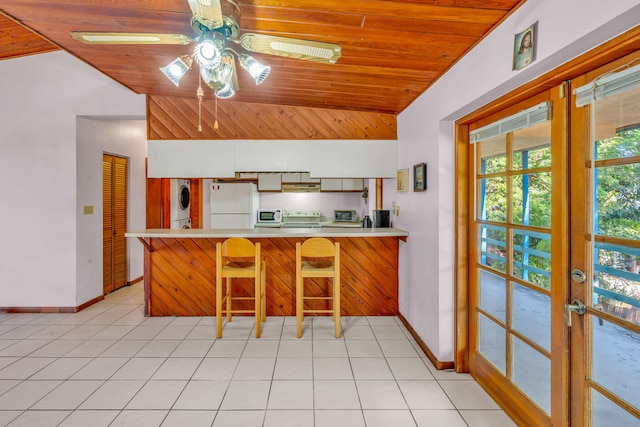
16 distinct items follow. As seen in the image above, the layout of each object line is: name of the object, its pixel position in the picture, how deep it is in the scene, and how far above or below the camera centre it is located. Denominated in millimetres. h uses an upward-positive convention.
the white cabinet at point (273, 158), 3848 +645
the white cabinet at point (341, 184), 5840 +478
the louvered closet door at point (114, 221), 4578 -153
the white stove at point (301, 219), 5941 -165
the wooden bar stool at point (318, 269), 3115 -597
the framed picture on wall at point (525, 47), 1501 +797
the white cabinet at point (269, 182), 5934 +535
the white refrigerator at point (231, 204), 5645 +116
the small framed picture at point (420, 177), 2848 +311
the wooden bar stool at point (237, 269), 3123 -587
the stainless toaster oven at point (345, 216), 6023 -110
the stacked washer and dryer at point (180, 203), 5570 +136
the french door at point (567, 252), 1296 -216
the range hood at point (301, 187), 5879 +432
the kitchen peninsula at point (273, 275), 3713 -767
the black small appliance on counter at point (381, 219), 3992 -111
